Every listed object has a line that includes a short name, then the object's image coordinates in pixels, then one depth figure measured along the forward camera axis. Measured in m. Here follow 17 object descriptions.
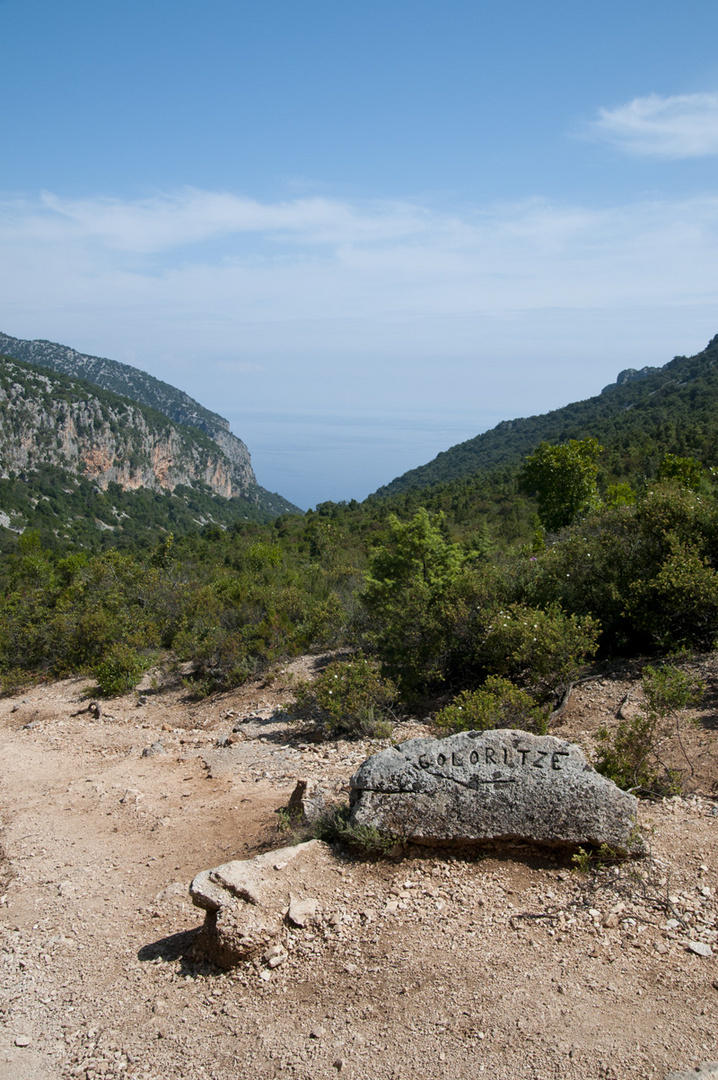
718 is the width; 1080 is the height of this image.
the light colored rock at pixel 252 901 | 4.36
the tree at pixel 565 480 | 20.53
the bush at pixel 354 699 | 8.06
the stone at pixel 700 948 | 3.82
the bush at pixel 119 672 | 12.46
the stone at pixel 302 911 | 4.50
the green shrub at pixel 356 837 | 5.00
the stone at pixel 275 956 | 4.30
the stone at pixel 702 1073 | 3.04
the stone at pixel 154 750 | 9.17
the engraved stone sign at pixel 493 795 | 4.71
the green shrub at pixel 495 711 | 6.17
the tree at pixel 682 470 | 18.69
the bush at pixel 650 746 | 5.39
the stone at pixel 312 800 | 5.64
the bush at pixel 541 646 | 7.52
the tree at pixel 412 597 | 9.09
